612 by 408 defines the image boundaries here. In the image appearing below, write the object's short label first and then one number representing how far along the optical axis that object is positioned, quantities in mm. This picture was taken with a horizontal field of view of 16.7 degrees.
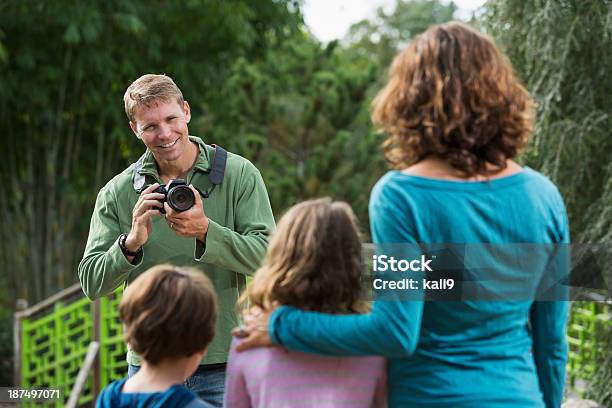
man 5267
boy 4665
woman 4409
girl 4557
